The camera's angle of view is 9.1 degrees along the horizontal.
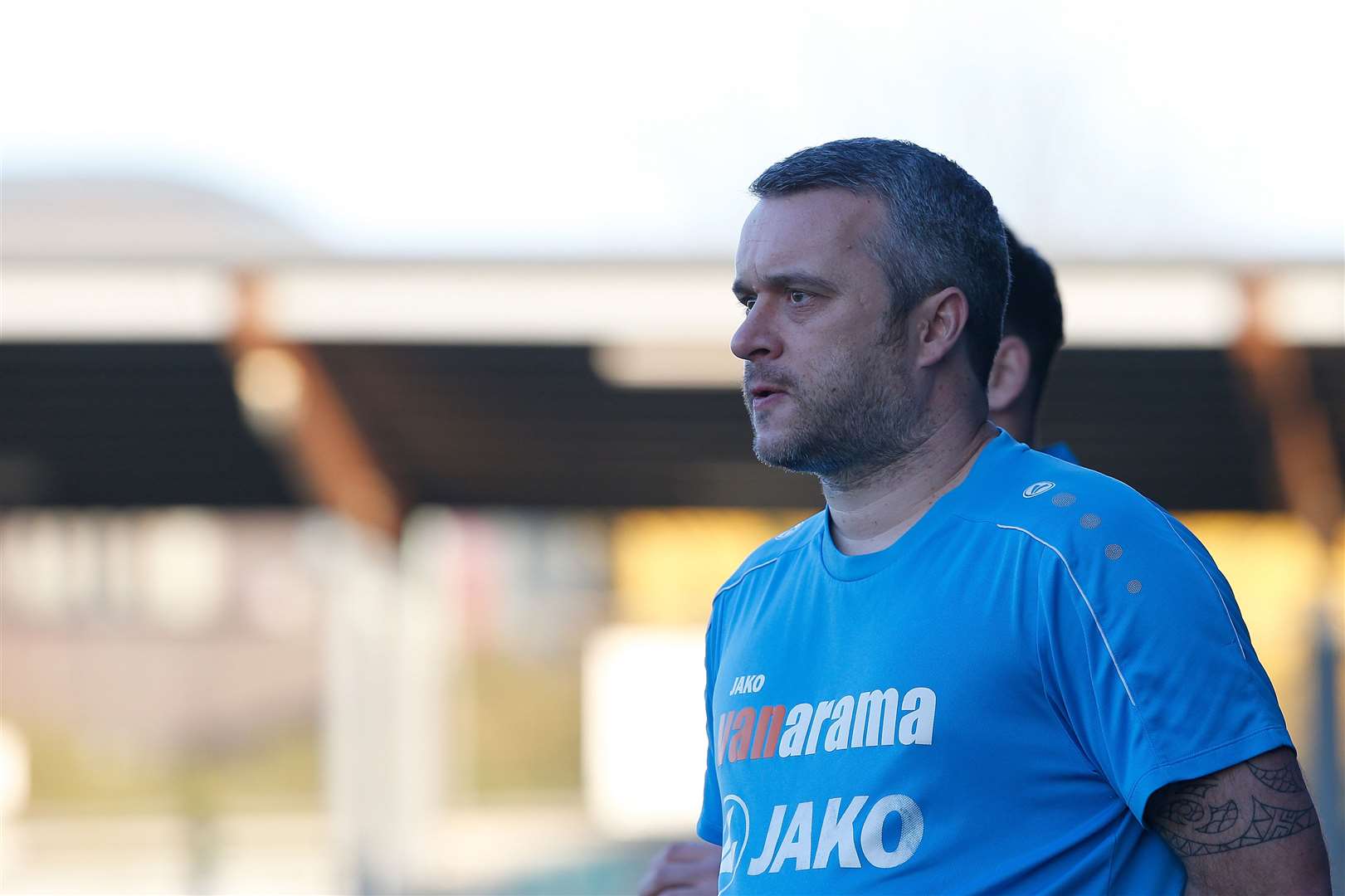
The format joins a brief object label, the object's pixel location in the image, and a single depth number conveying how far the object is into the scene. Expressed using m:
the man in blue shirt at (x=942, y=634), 5.60
